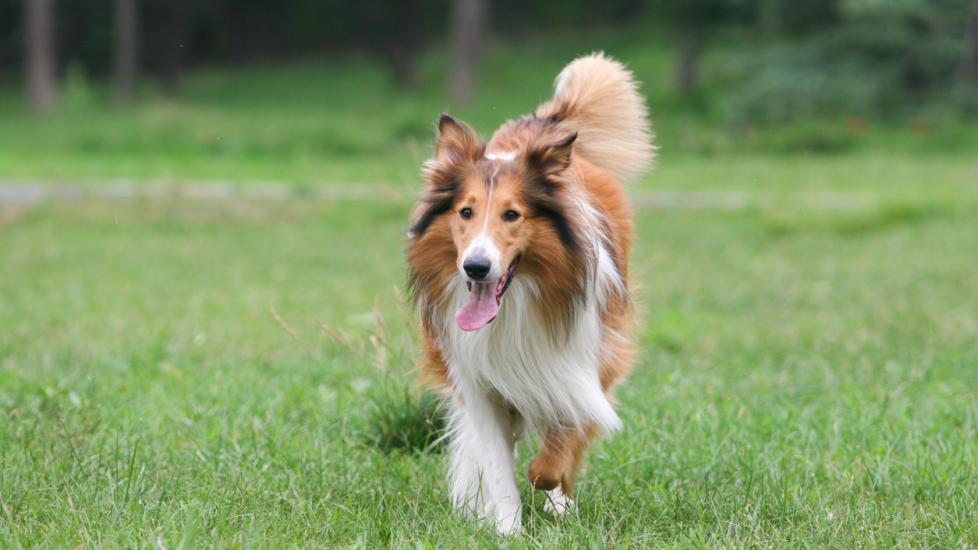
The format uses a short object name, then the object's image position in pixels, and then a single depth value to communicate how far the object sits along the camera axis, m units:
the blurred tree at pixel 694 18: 28.44
